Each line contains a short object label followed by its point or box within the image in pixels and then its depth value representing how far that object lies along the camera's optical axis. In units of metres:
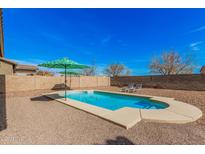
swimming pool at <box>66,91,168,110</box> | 6.73
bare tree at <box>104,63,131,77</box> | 31.31
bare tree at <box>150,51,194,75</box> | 21.97
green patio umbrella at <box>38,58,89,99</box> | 5.72
